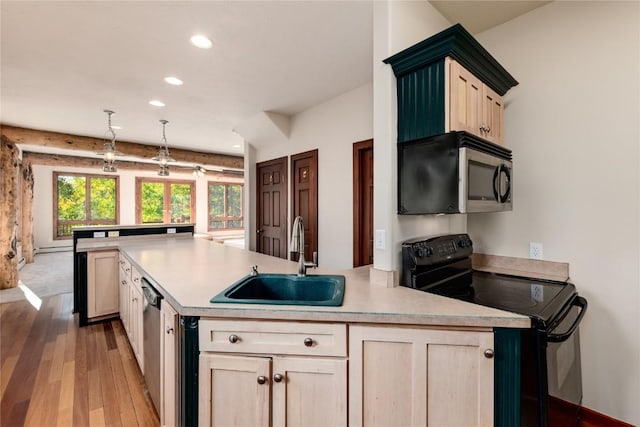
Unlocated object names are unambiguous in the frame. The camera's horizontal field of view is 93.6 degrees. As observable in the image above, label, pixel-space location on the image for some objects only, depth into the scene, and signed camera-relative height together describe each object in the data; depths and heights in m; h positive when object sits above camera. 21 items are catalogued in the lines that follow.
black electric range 1.19 -0.41
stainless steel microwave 1.48 +0.20
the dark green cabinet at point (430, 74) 1.47 +0.74
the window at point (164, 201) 9.45 +0.49
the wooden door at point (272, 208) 4.23 +0.11
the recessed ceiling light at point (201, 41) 2.22 +1.32
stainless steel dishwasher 1.71 -0.76
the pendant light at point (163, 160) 4.32 +0.80
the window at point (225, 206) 10.98 +0.35
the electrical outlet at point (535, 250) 1.99 -0.24
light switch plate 1.66 -0.14
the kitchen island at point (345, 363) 1.18 -0.61
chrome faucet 1.69 -0.16
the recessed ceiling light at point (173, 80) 2.94 +1.34
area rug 4.45 -1.11
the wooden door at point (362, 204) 3.08 +0.11
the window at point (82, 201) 8.34 +0.43
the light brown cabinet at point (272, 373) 1.25 -0.67
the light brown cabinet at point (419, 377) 1.18 -0.66
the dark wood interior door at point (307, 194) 3.69 +0.27
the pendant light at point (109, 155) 3.91 +0.80
